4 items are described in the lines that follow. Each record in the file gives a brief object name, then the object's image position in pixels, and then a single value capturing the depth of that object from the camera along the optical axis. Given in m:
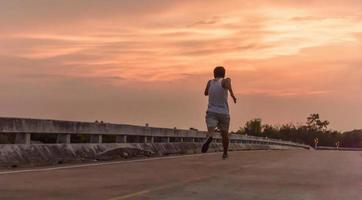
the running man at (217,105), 16.08
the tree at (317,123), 169.00
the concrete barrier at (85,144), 13.62
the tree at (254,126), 102.82
